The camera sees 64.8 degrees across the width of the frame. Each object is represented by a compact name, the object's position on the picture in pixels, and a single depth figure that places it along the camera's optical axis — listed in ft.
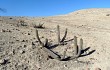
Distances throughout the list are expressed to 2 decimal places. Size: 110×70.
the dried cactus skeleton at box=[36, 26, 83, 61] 12.10
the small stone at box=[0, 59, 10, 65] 11.01
